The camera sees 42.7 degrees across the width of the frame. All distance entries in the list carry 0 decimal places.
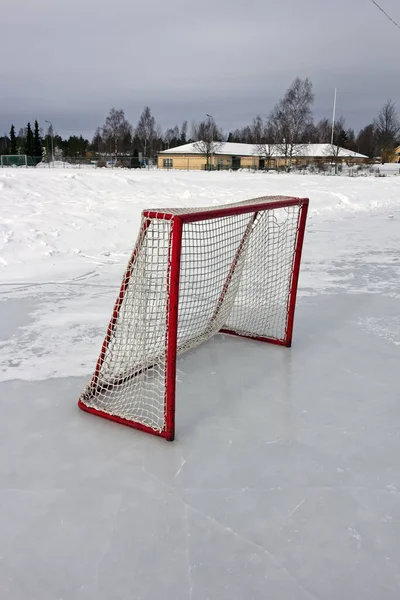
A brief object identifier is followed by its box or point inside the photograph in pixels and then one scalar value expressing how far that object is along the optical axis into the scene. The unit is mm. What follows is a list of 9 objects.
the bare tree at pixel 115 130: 60594
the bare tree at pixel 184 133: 89938
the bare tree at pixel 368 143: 67925
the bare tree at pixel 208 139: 47656
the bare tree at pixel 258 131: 61562
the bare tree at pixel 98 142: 68656
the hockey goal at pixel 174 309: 2336
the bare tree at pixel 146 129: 64188
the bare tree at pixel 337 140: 49788
